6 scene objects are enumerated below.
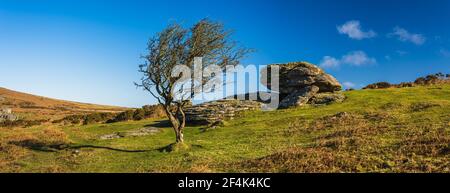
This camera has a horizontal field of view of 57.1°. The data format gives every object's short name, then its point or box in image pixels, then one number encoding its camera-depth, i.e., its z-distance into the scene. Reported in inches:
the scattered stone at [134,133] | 1456.7
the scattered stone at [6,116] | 2574.1
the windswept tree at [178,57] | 1218.0
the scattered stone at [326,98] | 1900.5
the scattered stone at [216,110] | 1721.2
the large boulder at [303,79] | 2058.3
